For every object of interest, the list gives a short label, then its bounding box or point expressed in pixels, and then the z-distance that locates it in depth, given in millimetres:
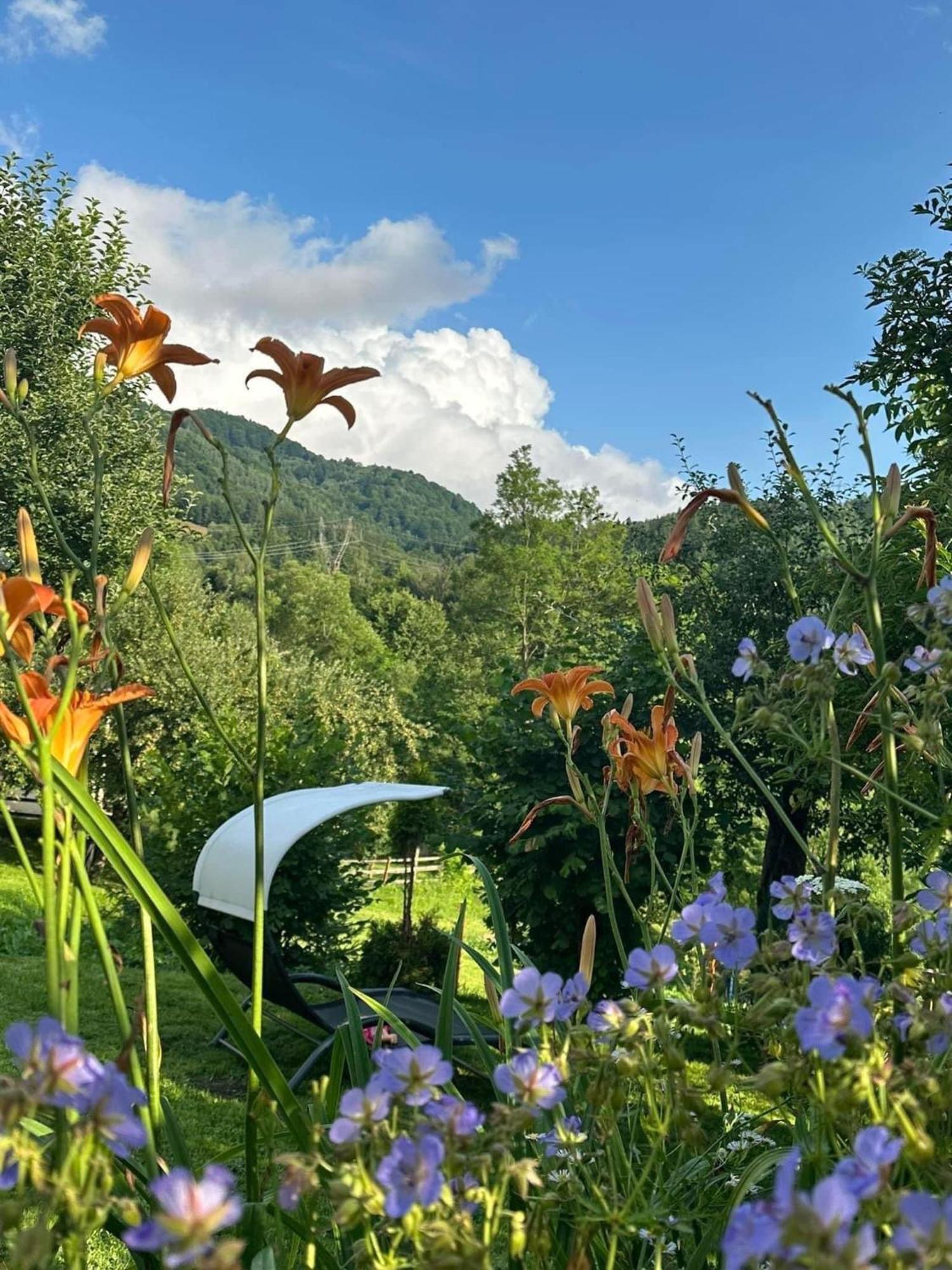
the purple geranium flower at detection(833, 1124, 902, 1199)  431
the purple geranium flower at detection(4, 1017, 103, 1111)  460
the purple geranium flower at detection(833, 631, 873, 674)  869
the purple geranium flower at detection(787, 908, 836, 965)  722
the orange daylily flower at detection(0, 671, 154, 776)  755
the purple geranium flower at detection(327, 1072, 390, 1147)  537
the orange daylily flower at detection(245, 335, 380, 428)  1026
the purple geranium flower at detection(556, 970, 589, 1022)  731
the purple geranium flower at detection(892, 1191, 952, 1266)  387
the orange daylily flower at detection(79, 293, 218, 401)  1015
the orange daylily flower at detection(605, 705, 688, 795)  1220
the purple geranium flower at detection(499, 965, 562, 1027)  661
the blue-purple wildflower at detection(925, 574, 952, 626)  824
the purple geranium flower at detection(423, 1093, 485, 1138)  521
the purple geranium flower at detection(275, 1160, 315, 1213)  482
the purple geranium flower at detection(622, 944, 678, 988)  691
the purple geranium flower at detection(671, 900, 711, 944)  767
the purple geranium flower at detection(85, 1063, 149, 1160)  459
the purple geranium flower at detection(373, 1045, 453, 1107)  573
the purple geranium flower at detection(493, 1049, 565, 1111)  592
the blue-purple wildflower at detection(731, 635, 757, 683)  927
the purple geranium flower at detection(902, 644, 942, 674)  832
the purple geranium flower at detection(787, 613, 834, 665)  851
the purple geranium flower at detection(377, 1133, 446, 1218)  465
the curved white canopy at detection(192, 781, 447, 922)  4594
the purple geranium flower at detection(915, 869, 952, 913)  777
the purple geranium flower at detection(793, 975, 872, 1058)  504
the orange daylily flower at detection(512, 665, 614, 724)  1410
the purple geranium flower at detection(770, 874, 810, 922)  815
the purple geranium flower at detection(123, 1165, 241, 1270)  371
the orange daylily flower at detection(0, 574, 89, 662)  750
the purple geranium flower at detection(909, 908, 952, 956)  736
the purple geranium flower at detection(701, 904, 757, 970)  736
